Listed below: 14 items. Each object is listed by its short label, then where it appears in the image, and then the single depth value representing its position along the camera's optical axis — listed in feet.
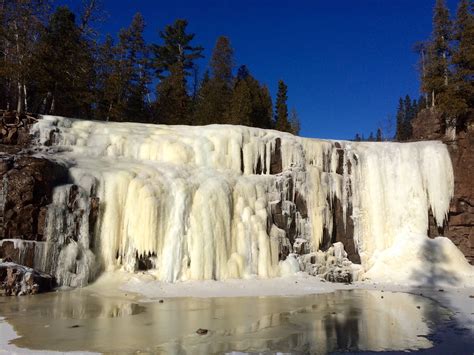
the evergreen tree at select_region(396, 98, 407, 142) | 208.13
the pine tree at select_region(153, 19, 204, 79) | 131.44
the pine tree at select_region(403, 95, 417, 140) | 246.31
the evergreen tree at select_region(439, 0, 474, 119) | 66.59
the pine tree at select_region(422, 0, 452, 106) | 74.90
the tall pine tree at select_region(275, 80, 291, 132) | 116.47
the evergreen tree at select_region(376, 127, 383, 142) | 218.32
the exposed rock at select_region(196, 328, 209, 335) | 21.49
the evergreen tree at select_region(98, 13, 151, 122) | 82.89
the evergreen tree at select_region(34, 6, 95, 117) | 66.44
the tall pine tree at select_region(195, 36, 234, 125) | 107.14
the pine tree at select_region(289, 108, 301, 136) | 198.80
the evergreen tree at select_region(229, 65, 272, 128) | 99.40
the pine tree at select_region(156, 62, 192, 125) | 98.84
